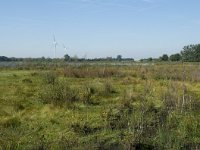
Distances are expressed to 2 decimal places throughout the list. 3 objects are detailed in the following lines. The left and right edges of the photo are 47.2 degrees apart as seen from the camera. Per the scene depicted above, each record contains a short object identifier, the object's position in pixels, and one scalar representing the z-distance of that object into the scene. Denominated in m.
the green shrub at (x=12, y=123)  6.84
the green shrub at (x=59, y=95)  8.86
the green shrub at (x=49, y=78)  12.66
